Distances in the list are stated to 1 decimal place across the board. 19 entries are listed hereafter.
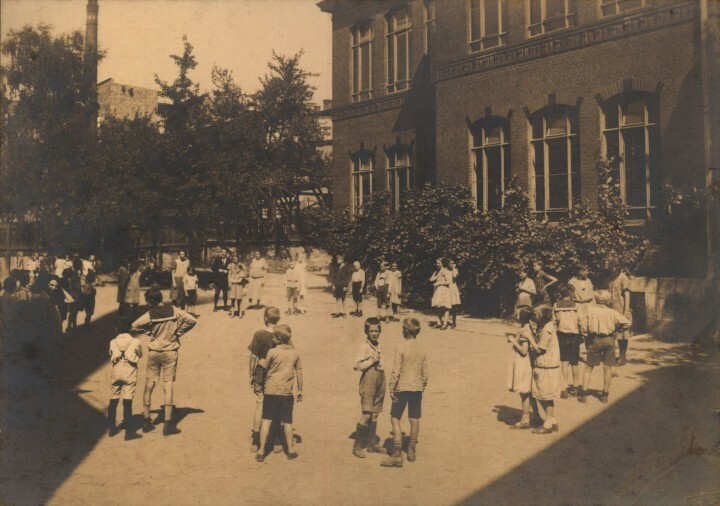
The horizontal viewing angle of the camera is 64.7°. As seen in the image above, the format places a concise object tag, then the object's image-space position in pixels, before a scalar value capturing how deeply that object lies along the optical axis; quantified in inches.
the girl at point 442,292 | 565.9
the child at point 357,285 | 610.7
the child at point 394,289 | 598.5
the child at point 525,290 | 523.2
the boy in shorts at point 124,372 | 272.2
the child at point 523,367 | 284.4
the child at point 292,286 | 629.9
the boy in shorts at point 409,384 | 245.8
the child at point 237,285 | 618.5
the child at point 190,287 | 615.7
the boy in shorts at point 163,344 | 283.3
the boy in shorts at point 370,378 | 249.3
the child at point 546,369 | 279.4
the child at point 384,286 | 597.9
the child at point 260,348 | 259.9
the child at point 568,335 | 334.6
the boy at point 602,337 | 325.4
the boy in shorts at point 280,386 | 245.9
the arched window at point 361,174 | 902.4
